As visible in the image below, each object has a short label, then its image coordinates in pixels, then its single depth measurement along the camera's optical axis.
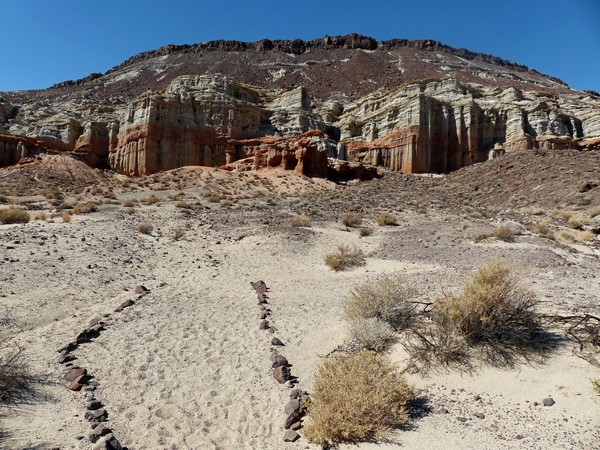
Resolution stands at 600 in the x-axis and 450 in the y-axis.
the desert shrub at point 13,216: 15.18
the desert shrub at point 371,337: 5.67
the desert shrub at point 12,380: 4.66
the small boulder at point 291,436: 4.10
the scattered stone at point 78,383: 5.04
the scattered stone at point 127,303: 8.16
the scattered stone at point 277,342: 6.51
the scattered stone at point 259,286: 9.55
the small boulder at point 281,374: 5.40
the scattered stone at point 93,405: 4.63
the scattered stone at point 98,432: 4.05
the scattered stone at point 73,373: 5.25
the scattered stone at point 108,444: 3.81
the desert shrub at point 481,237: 13.28
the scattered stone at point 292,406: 4.52
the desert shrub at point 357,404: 3.89
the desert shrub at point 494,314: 5.18
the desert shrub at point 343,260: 11.40
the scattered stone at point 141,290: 9.16
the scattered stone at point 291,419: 4.36
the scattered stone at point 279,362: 5.80
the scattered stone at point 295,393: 4.91
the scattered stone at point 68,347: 6.02
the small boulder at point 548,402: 4.00
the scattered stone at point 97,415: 4.42
